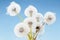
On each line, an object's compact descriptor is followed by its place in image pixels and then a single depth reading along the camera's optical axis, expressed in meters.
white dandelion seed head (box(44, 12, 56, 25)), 0.84
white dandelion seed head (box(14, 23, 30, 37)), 0.75
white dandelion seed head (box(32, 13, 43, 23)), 0.84
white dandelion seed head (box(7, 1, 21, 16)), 0.82
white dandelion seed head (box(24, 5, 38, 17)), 0.86
